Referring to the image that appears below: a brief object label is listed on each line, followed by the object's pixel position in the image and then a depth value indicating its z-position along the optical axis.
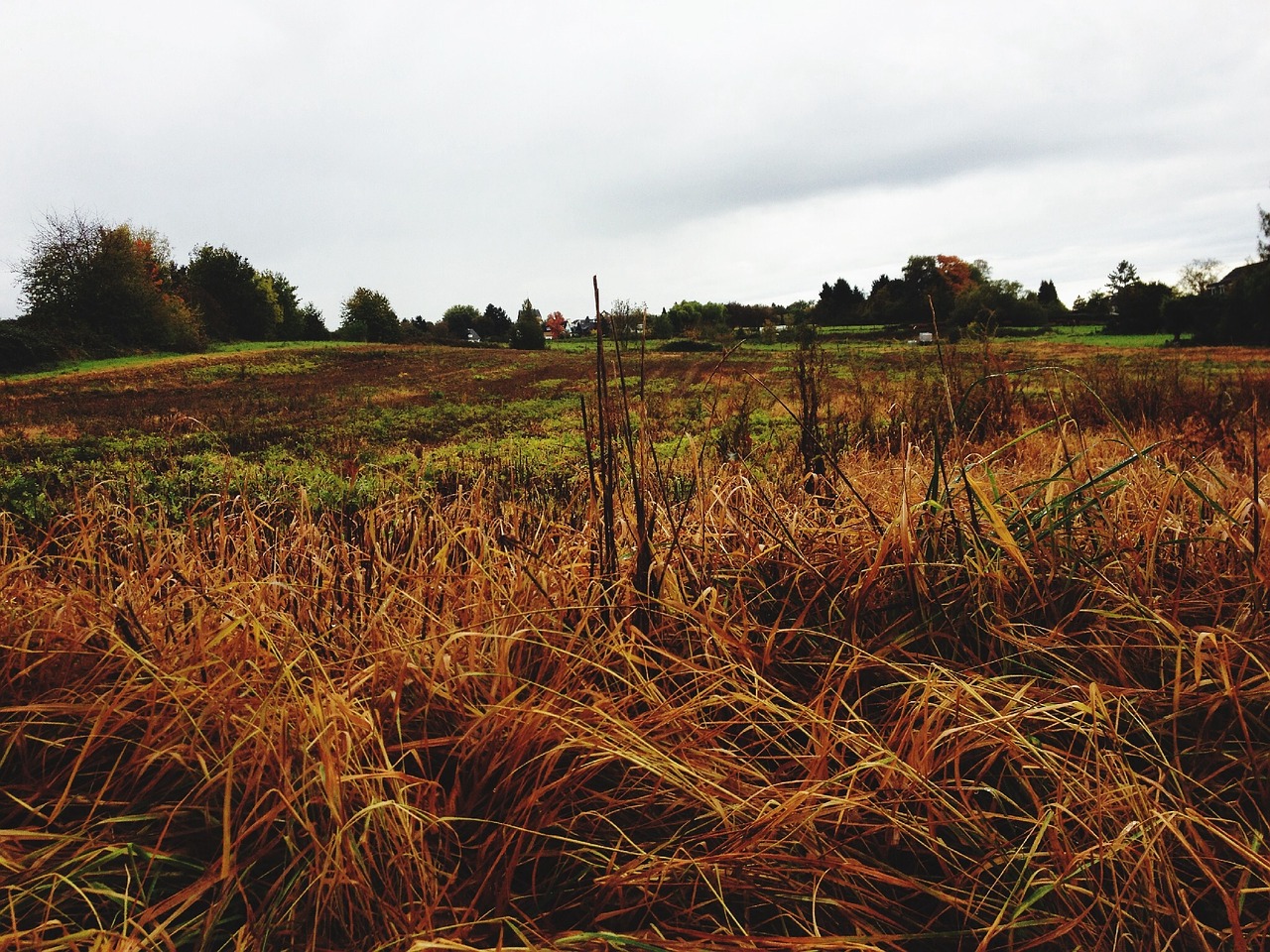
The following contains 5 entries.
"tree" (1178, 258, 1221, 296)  58.06
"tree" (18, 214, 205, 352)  34.34
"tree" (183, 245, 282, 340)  57.31
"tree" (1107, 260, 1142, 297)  77.81
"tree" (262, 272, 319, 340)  65.38
